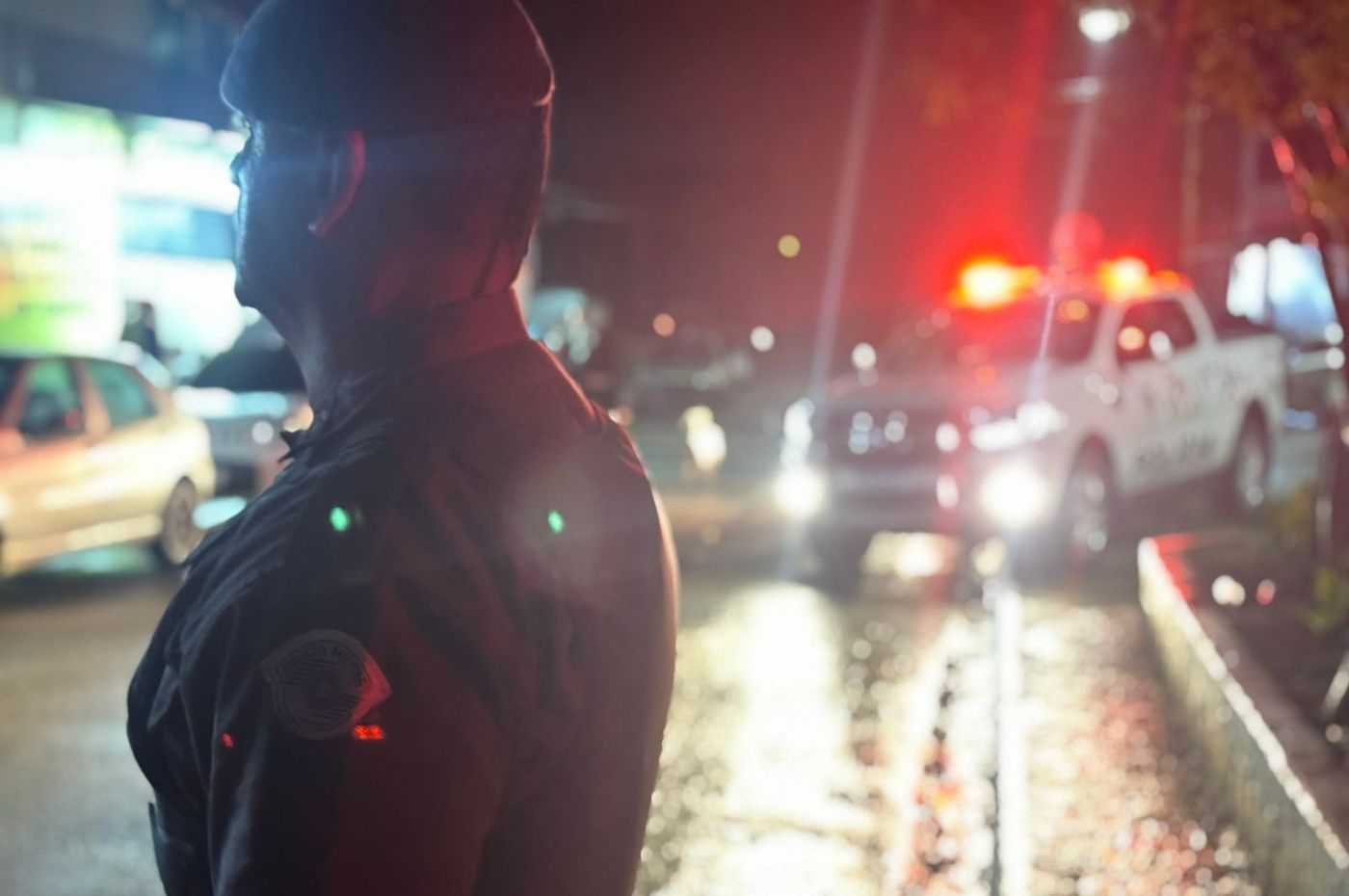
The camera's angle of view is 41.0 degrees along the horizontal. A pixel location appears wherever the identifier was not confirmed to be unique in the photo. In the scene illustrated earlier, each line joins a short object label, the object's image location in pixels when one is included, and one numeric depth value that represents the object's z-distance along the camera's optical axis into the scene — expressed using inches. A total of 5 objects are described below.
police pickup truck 475.8
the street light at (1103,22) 422.9
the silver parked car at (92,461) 204.7
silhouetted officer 48.7
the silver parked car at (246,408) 141.8
